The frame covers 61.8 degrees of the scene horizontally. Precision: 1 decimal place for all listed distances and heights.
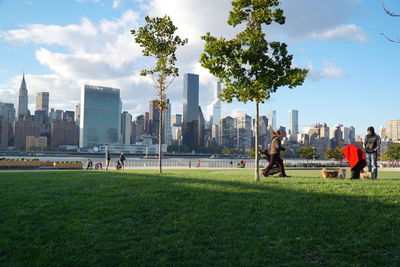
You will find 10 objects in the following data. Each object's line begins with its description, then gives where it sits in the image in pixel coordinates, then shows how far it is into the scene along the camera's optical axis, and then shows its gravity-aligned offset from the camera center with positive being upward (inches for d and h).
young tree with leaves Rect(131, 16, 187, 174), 751.7 +229.7
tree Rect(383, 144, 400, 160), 2255.2 -21.8
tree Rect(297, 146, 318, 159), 2367.4 -31.1
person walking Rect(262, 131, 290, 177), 574.2 -10.4
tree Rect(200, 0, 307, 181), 521.7 +139.4
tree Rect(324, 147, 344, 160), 2390.5 -36.3
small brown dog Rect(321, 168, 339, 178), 586.2 -42.5
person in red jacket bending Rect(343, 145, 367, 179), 548.4 -19.3
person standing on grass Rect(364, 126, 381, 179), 559.2 +5.7
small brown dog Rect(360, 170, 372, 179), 546.9 -42.0
